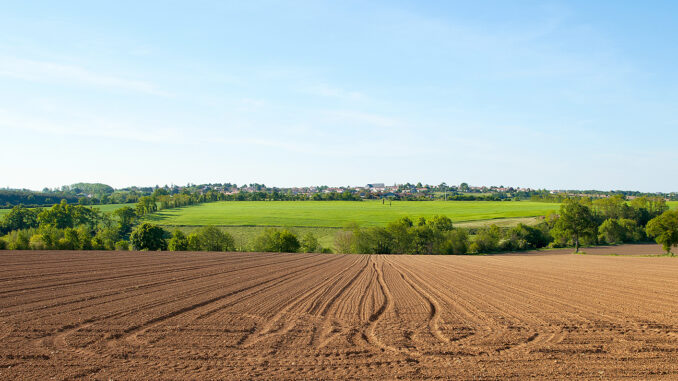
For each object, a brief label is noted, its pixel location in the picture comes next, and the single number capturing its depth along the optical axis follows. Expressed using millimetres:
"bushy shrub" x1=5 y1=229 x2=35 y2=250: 55525
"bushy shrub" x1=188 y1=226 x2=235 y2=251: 68312
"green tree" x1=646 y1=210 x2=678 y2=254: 50250
